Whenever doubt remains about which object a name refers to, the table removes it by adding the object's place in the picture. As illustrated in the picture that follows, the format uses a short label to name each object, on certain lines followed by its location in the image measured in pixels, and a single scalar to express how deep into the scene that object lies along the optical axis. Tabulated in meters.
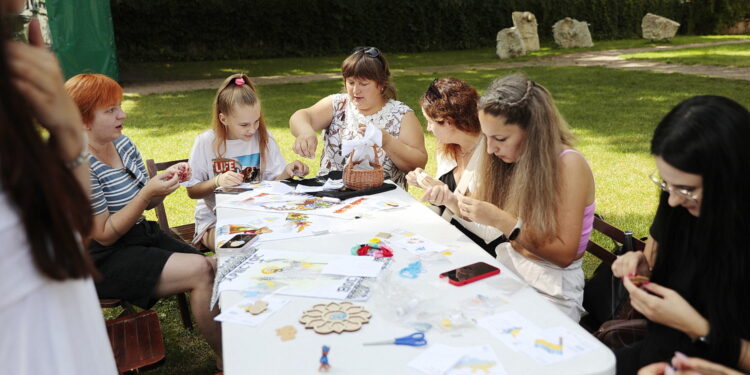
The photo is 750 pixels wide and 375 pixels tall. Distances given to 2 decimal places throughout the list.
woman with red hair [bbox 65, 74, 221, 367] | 2.71
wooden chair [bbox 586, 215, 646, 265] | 2.48
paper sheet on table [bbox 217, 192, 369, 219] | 2.94
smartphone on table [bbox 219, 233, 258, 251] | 2.46
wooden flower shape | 1.72
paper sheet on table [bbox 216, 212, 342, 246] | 2.60
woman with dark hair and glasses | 1.67
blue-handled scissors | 1.64
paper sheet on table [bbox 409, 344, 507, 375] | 1.52
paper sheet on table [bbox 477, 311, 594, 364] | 1.59
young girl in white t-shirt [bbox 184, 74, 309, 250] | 3.60
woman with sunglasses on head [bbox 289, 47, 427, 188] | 3.84
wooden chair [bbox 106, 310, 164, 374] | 2.50
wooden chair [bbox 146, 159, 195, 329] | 3.57
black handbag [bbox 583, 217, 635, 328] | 2.42
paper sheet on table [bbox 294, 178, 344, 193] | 3.40
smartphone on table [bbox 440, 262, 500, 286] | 2.04
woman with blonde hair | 2.41
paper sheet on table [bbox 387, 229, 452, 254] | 2.38
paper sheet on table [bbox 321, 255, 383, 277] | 2.14
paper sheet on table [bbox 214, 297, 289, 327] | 1.79
